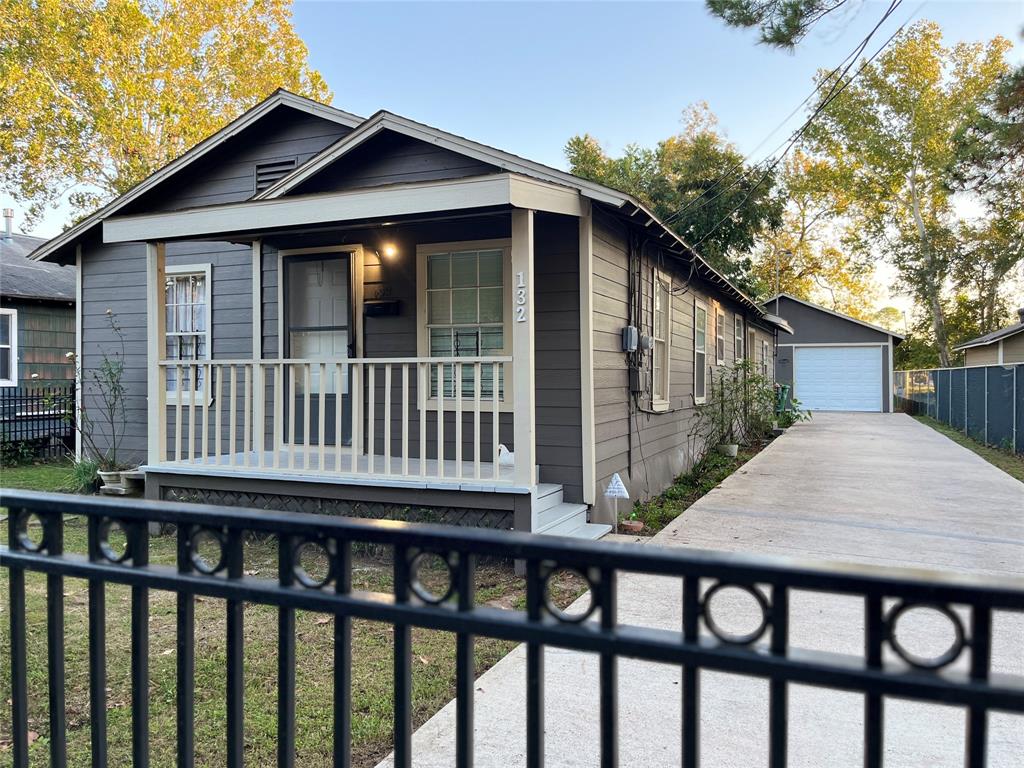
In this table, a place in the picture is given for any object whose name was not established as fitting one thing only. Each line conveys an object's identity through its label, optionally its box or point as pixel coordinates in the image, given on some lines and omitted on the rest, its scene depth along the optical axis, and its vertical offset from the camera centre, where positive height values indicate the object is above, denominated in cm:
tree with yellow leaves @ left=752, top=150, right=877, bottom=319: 3170 +641
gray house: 521 +71
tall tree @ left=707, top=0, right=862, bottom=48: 614 +327
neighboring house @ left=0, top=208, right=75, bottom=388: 1262 +111
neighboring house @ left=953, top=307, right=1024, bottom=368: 1967 +109
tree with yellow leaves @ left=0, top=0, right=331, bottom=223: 1599 +759
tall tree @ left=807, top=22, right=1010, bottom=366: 2719 +997
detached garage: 2344 +74
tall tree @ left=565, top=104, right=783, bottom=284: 1656 +438
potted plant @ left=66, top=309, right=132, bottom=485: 867 -28
